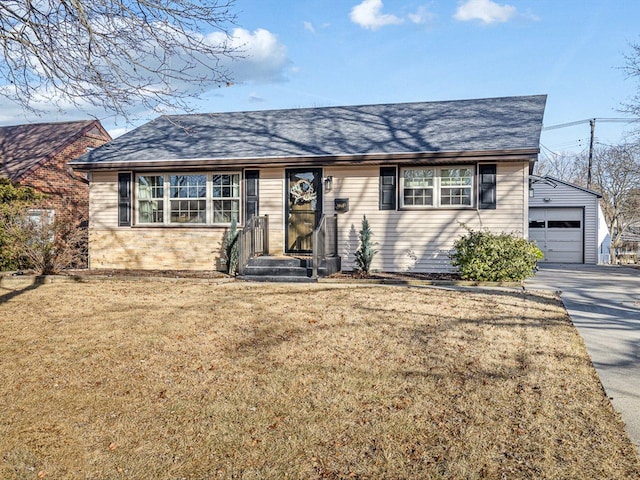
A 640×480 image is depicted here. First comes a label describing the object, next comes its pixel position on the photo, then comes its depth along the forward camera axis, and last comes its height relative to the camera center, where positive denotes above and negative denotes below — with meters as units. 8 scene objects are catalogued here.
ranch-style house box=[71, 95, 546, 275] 11.07 +1.03
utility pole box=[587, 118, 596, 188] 26.45 +4.73
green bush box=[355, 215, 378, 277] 10.90 -0.44
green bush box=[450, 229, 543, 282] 9.56 -0.51
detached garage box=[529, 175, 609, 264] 18.50 +0.36
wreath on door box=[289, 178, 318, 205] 11.98 +0.98
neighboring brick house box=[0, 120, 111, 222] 15.98 +2.66
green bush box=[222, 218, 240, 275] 11.25 -0.38
